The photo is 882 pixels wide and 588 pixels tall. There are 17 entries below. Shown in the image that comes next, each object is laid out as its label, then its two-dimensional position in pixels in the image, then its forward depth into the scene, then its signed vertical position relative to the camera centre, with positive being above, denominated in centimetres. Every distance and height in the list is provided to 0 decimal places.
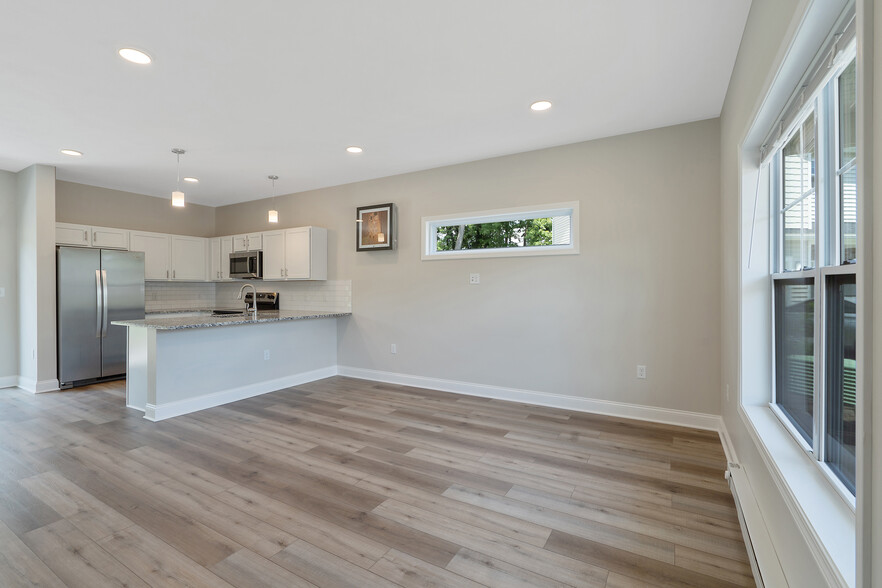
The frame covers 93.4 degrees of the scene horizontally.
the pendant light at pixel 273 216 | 471 +87
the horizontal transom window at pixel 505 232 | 412 +63
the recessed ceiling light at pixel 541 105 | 316 +143
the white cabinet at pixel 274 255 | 579 +52
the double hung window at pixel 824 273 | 130 +6
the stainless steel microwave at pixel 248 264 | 601 +41
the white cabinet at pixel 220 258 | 645 +55
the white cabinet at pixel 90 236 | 513 +74
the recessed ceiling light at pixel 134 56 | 246 +143
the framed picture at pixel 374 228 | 506 +80
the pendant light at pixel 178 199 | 380 +86
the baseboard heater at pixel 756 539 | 153 -105
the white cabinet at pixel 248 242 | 607 +74
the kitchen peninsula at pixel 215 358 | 381 -70
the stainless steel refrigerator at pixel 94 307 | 491 -18
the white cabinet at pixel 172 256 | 595 +56
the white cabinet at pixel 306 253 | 548 +52
